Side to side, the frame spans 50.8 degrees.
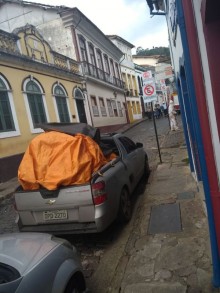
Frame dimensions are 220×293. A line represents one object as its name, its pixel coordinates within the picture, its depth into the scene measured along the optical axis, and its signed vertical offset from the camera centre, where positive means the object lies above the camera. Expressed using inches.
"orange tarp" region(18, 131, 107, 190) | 141.6 -20.0
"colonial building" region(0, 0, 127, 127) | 657.8 +276.8
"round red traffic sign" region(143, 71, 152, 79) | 309.0 +52.4
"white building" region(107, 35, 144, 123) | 1122.7 +188.8
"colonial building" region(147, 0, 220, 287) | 81.1 +5.9
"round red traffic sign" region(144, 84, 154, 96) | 306.9 +32.1
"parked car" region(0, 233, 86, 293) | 71.3 -43.6
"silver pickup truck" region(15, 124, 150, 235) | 136.2 -46.9
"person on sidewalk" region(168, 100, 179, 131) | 544.7 -15.6
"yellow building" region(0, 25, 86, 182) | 374.1 +80.5
